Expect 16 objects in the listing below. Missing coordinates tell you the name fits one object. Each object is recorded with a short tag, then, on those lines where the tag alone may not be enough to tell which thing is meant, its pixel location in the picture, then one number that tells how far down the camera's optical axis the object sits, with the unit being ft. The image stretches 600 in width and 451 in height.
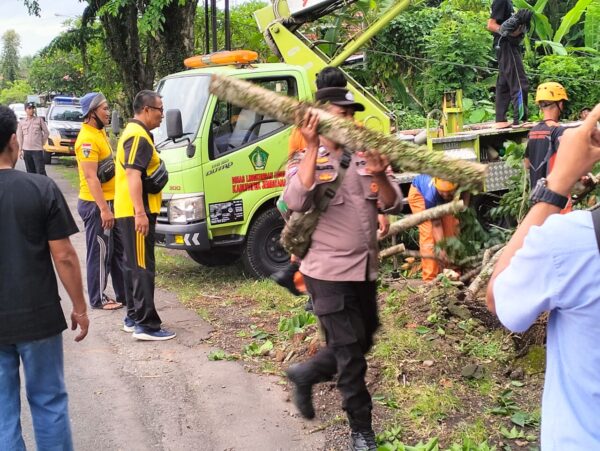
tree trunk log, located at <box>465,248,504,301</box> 18.11
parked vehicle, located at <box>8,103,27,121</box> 133.00
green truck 25.02
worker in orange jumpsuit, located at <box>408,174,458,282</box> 21.50
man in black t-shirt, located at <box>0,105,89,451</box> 11.17
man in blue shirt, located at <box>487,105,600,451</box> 5.34
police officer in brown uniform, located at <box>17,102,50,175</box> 50.16
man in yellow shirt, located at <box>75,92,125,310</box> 22.61
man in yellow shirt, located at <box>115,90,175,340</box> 19.49
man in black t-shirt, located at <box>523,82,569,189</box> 20.34
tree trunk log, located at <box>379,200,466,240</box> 14.57
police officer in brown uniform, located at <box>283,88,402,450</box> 12.65
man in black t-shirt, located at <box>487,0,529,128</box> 28.30
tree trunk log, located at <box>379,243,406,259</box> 21.01
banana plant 45.85
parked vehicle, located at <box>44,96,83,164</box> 77.66
